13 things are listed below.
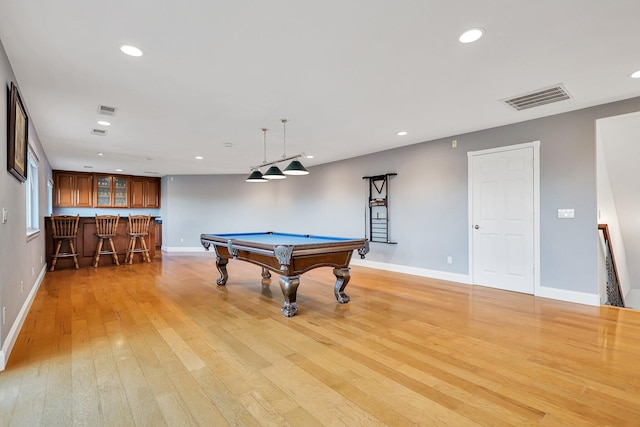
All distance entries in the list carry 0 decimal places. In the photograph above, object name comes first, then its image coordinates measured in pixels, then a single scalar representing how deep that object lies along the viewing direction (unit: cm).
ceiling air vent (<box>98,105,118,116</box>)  369
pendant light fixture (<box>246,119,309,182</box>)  398
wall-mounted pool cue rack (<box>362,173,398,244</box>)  602
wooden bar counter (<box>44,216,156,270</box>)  612
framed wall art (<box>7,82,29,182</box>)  260
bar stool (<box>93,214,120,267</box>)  655
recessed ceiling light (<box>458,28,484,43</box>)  221
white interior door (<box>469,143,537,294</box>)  430
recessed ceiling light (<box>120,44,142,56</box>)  239
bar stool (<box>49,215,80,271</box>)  602
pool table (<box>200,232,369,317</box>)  334
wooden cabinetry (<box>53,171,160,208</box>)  865
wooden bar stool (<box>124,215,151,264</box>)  696
